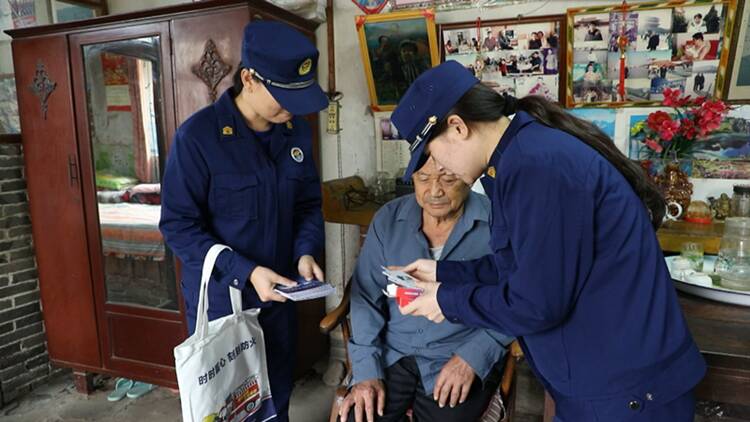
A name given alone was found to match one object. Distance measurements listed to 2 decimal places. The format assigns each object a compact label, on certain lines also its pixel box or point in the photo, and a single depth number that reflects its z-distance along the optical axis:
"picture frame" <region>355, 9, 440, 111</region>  2.59
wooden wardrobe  2.51
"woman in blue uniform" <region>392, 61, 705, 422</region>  0.94
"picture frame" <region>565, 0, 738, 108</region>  2.28
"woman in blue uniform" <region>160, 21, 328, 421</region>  1.54
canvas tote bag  1.44
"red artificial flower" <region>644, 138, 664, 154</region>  2.32
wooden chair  1.66
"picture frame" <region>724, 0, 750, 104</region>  2.23
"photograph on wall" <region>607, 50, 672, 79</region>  2.36
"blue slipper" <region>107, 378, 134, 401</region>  2.89
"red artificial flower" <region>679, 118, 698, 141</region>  2.23
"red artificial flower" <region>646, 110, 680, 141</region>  2.27
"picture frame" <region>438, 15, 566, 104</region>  2.50
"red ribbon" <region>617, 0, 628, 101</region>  2.36
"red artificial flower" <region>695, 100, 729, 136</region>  2.17
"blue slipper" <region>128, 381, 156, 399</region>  2.90
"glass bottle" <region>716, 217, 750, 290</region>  1.57
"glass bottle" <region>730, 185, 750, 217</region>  2.29
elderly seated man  1.68
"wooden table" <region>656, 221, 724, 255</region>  2.12
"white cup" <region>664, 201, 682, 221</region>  2.31
